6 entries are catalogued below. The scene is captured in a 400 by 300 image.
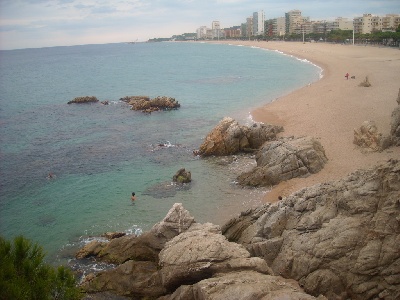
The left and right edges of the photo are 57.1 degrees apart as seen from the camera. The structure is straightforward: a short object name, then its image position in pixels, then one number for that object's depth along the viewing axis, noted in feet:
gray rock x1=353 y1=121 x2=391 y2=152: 92.94
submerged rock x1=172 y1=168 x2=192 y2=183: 97.76
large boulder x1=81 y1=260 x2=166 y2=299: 49.41
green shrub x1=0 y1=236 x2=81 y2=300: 25.54
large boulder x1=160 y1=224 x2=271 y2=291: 44.37
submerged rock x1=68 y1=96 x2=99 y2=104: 230.68
